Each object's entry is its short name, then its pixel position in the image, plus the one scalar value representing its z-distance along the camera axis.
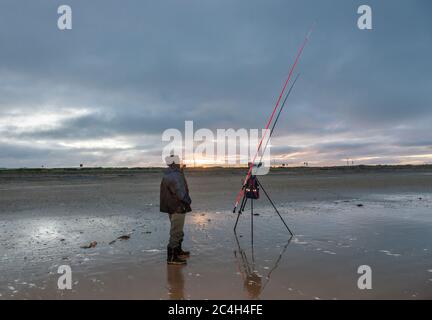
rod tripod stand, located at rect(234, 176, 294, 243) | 9.83
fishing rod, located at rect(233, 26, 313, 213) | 10.11
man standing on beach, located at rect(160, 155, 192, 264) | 7.55
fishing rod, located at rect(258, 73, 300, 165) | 10.30
